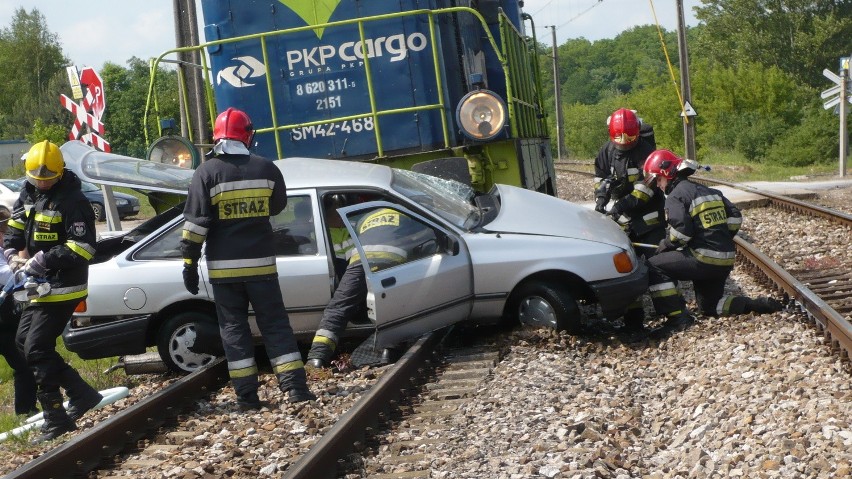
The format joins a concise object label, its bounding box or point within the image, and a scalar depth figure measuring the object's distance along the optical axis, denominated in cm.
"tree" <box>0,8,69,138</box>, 9781
